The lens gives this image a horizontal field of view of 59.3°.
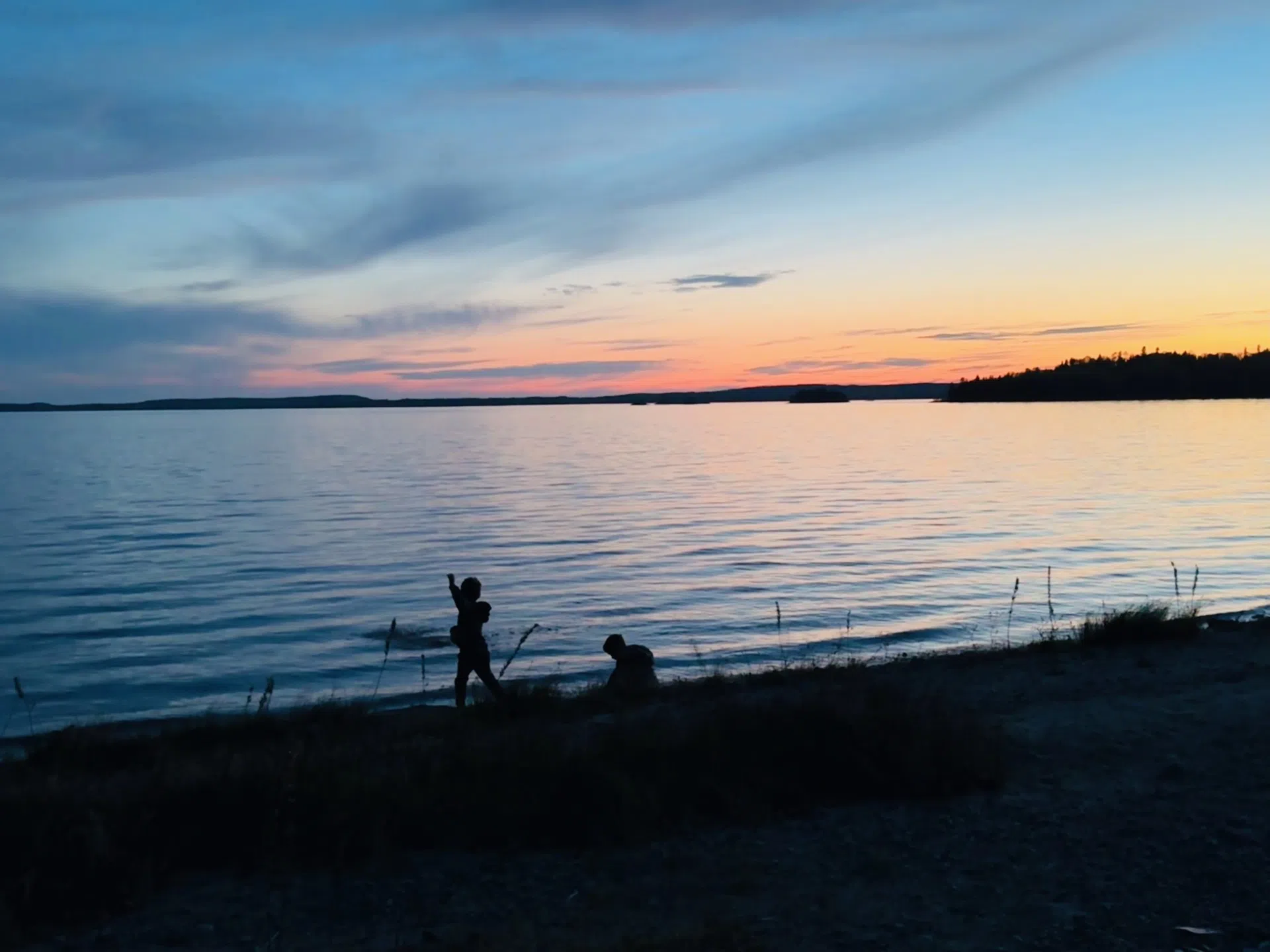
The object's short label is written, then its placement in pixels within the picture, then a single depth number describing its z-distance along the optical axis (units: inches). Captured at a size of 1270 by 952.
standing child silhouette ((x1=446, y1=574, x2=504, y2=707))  433.1
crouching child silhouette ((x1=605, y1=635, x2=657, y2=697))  458.0
